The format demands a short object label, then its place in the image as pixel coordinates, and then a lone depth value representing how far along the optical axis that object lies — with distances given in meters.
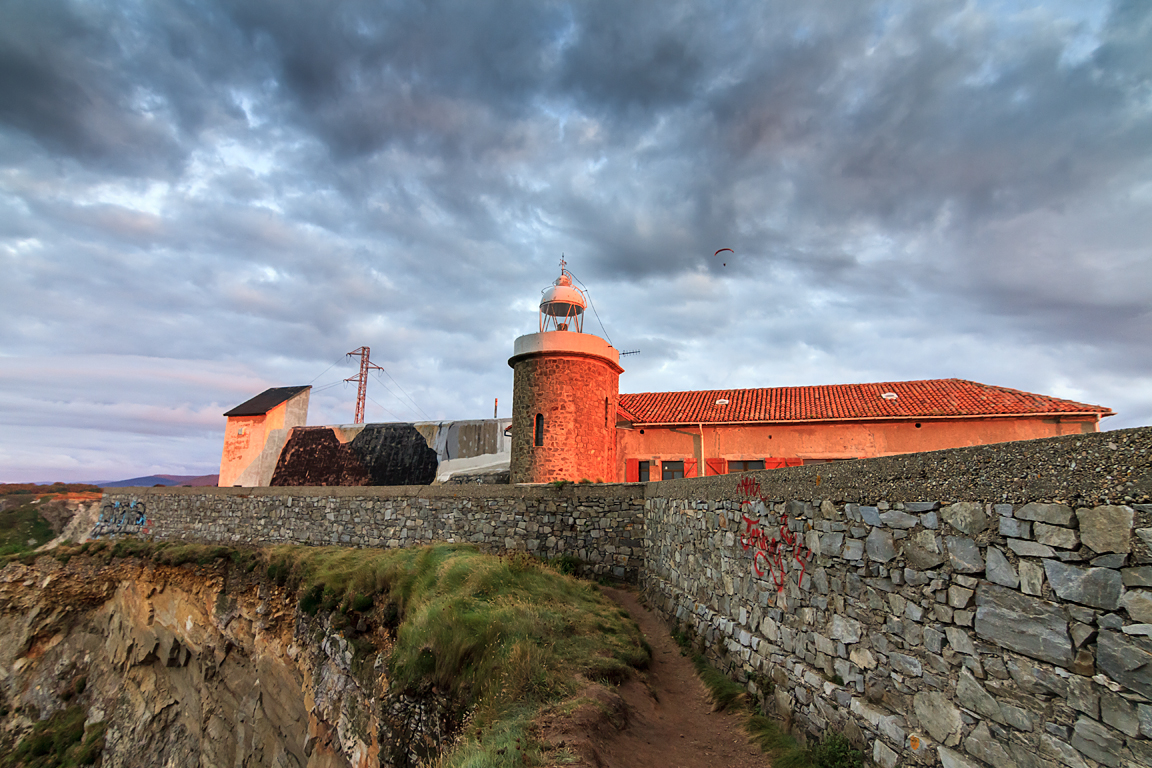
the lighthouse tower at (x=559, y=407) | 16.84
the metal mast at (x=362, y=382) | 42.53
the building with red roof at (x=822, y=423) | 17.69
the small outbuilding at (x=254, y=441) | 25.17
